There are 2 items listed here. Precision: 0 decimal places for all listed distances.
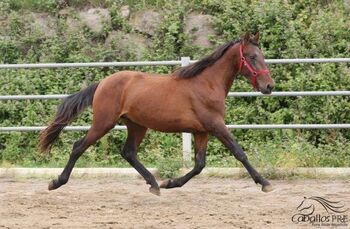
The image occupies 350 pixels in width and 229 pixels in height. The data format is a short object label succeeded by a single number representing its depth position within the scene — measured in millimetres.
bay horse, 12142
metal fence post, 16068
